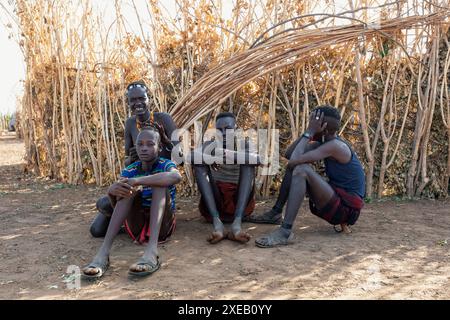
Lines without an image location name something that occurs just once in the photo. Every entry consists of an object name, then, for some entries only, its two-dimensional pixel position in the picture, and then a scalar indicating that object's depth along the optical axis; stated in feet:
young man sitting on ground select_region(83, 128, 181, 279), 7.78
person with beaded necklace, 9.75
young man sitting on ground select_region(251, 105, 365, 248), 9.24
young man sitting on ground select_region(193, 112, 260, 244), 9.52
